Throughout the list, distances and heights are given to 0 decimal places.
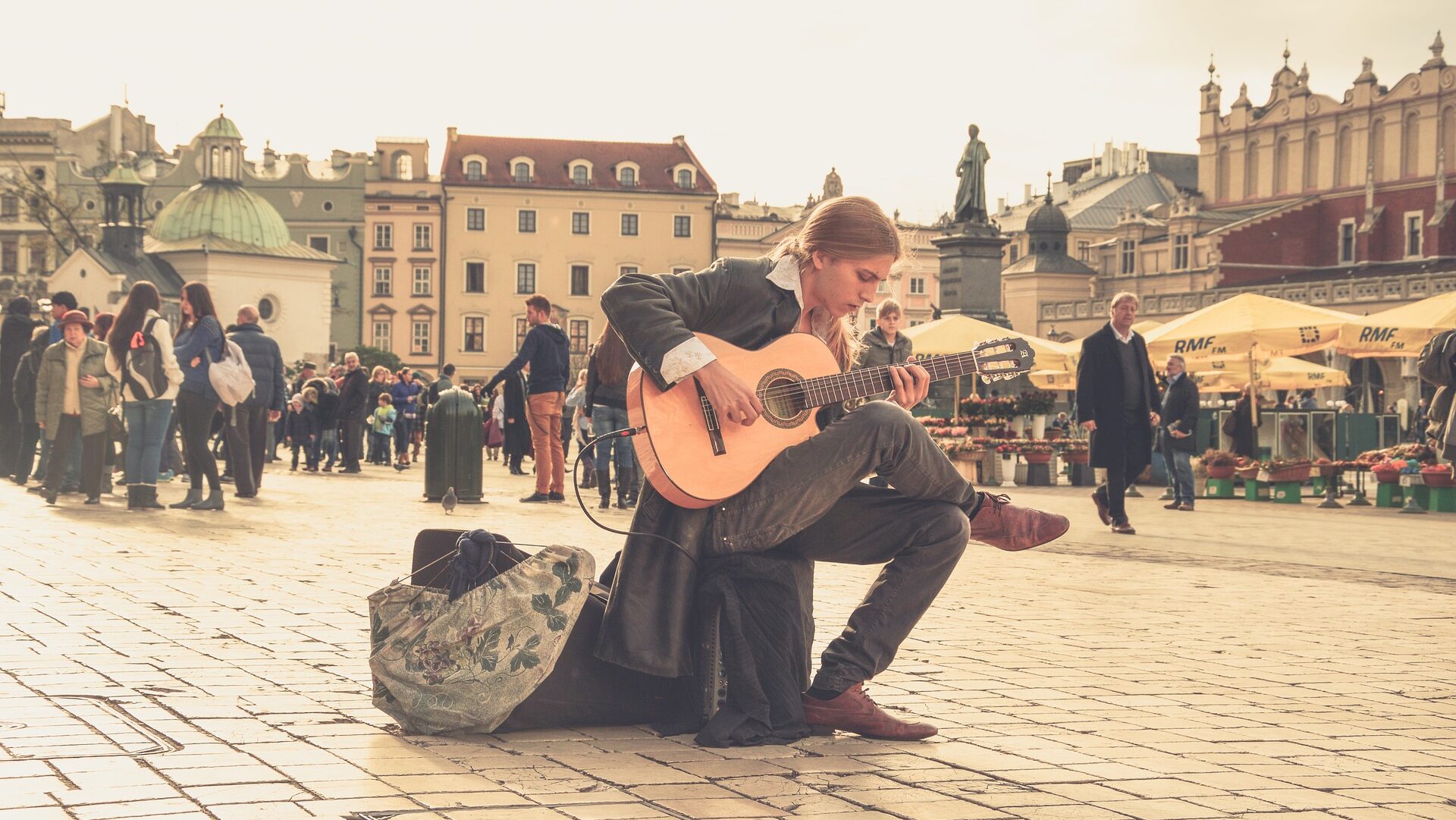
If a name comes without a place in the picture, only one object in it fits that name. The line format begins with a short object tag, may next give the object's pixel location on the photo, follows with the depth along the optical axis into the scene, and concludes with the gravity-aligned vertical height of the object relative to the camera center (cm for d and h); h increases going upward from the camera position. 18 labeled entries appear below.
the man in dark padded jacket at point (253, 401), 1612 +18
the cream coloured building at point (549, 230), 9631 +1101
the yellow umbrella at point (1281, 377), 3131 +108
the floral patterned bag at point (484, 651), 464 -62
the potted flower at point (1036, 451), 2309 -27
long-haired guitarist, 468 -16
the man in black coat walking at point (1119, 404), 1405 +24
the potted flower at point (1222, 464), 2169 -37
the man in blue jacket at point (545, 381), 1644 +41
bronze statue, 3394 +485
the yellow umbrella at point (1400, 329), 2142 +138
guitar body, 466 -4
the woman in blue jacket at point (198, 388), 1410 +25
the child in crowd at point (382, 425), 3036 -7
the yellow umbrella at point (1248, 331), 2189 +135
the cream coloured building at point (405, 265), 9619 +876
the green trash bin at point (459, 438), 1697 -16
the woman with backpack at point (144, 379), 1403 +32
